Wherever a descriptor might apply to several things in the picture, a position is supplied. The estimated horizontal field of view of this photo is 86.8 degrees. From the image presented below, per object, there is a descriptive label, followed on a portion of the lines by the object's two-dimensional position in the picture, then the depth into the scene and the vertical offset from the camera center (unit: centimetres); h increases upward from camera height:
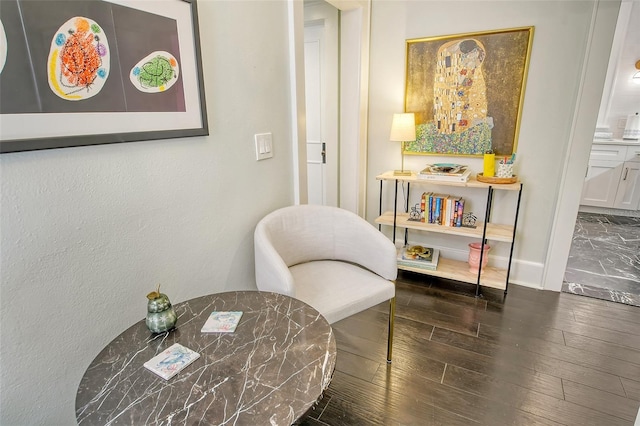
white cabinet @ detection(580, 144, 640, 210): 391 -69
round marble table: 83 -68
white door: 289 +16
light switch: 173 -12
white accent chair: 153 -70
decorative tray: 236 -41
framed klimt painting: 239 +21
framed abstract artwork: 86 +15
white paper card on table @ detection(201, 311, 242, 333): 113 -67
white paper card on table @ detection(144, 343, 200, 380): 95 -67
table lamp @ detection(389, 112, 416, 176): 259 -6
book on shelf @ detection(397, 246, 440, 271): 270 -109
